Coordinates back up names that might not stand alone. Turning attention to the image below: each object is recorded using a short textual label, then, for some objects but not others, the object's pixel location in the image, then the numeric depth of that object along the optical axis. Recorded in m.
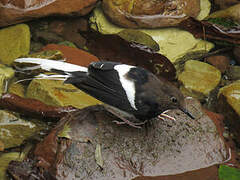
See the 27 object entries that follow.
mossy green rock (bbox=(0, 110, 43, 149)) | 8.08
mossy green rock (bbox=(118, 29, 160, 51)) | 10.33
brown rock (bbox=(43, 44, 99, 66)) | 9.71
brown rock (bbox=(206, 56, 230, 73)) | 10.05
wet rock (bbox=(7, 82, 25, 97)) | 8.94
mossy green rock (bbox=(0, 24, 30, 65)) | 9.92
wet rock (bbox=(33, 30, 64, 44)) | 10.62
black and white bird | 6.41
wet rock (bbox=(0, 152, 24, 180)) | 6.98
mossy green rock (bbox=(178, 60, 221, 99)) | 9.50
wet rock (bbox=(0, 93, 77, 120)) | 8.22
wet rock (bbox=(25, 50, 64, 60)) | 9.18
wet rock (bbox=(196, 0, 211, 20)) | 11.02
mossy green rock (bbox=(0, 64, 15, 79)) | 9.31
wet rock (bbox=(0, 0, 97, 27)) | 10.31
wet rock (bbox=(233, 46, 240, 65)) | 10.12
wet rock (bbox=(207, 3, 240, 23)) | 10.39
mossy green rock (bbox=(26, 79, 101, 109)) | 8.36
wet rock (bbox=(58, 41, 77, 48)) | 10.59
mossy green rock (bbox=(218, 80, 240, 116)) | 8.18
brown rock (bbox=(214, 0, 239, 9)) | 11.03
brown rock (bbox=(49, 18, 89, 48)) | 10.74
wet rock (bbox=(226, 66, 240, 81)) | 9.83
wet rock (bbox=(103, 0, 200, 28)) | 10.59
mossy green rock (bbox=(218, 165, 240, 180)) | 6.15
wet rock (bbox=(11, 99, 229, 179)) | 6.17
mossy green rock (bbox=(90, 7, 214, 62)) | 10.42
